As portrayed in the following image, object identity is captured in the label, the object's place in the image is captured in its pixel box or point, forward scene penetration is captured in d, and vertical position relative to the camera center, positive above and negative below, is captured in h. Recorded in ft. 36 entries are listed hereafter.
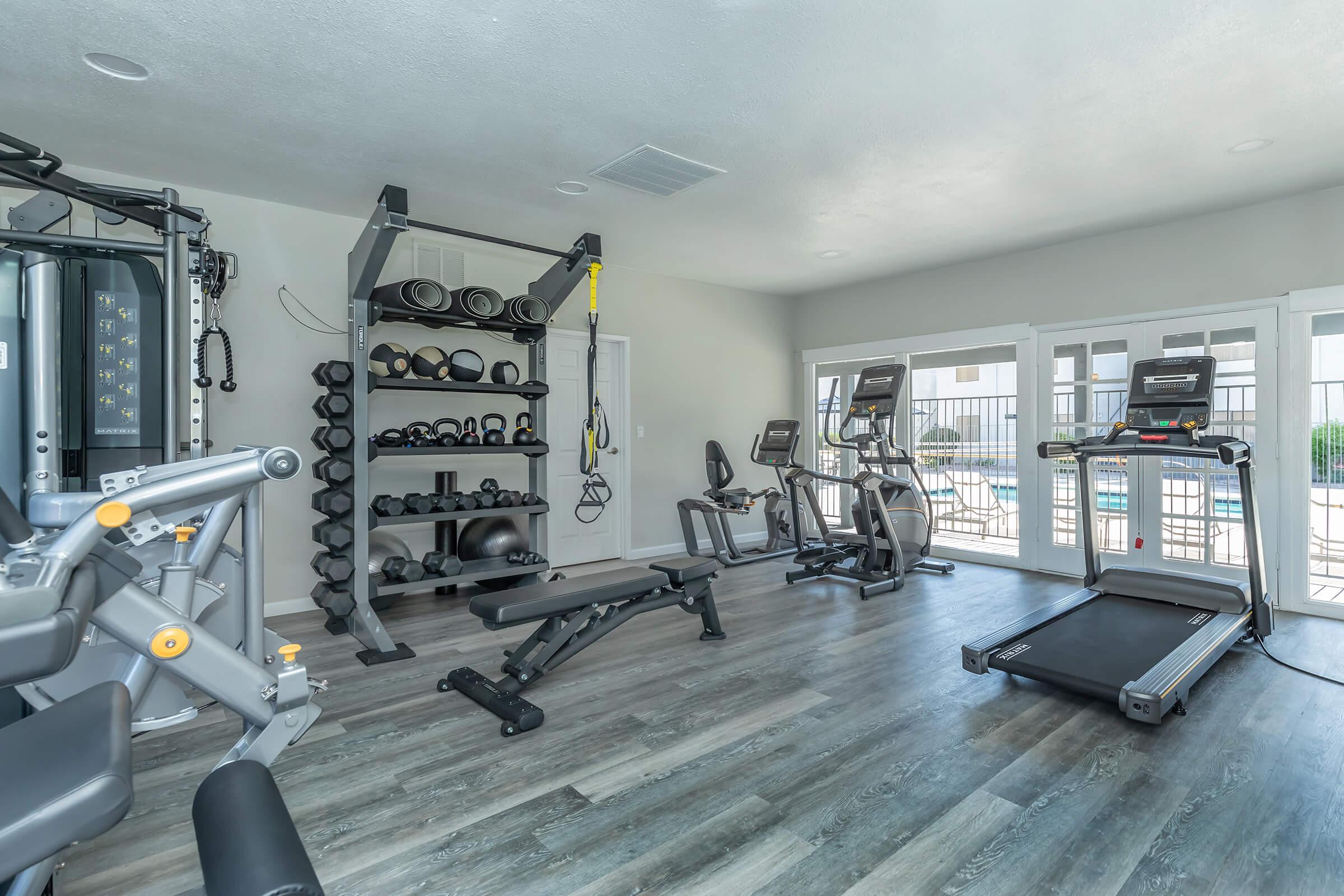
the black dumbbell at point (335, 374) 12.59 +1.38
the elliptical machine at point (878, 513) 16.56 -1.74
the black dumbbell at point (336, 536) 12.57 -1.59
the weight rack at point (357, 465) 12.12 -0.29
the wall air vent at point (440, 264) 15.99 +4.32
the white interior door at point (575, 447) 18.72 +0.01
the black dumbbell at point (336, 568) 12.48 -2.15
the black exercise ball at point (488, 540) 15.46 -2.07
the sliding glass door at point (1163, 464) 14.73 -0.48
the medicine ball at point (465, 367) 14.34 +1.68
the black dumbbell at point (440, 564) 13.91 -2.33
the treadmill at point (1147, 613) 9.32 -2.92
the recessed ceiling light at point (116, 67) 8.65 +4.89
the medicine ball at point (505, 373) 15.02 +1.64
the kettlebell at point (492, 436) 14.80 +0.25
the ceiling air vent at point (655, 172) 11.77 +4.91
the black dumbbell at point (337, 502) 12.58 -0.97
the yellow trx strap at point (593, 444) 15.26 +0.08
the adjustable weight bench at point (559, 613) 9.23 -2.49
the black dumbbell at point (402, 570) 13.29 -2.33
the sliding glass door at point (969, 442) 20.07 +0.07
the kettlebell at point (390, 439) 13.64 +0.19
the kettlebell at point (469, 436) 14.58 +0.25
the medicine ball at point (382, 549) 14.16 -2.08
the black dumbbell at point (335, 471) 12.50 -0.39
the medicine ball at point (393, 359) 13.64 +1.78
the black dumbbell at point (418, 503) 13.82 -1.09
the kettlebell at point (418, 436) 14.05 +0.25
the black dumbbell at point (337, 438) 12.51 +0.19
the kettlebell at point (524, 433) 15.28 +0.32
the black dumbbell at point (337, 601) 12.35 -2.72
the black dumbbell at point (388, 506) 13.50 -1.11
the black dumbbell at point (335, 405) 12.56 +0.79
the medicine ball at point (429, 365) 13.92 +1.68
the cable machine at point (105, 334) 9.60 +1.79
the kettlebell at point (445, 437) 14.28 +0.24
